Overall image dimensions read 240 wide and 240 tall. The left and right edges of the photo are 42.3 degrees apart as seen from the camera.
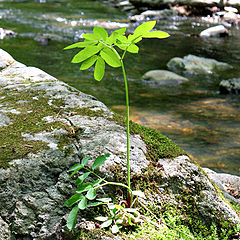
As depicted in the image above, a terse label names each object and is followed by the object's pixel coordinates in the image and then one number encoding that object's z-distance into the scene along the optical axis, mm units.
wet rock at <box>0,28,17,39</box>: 12119
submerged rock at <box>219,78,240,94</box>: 7930
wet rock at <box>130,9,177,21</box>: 17956
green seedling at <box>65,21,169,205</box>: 1617
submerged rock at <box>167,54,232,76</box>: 9656
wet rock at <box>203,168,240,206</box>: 3349
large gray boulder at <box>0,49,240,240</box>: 1682
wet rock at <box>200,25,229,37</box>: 13945
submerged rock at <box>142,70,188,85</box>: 8719
